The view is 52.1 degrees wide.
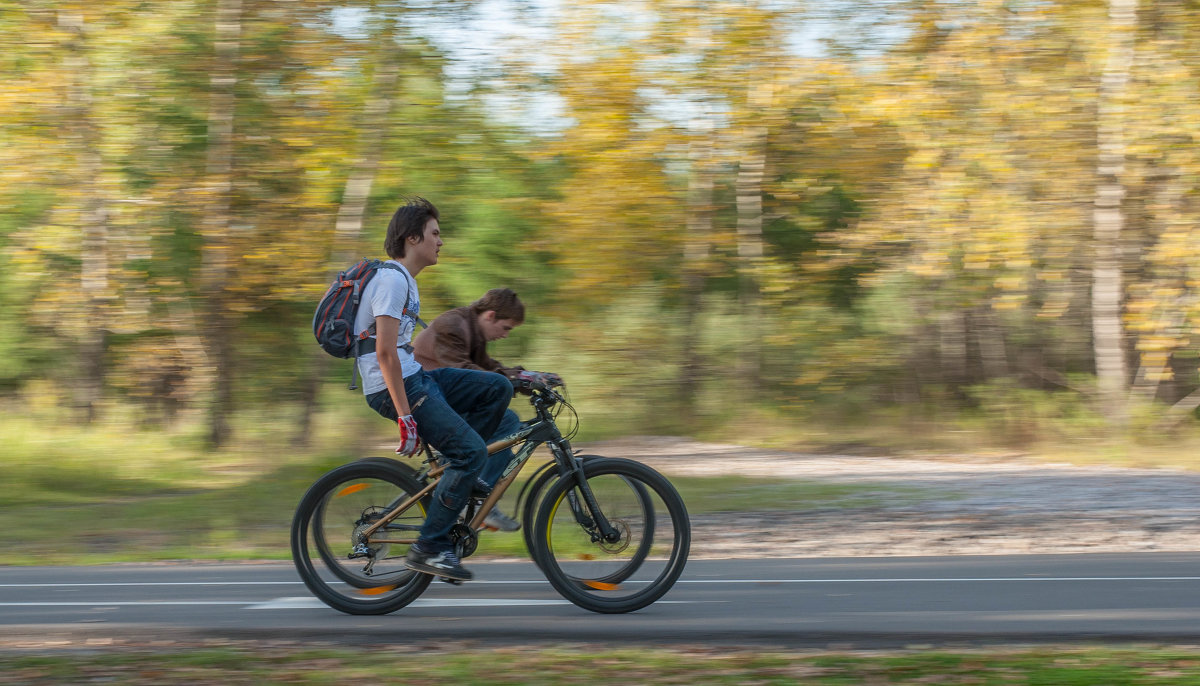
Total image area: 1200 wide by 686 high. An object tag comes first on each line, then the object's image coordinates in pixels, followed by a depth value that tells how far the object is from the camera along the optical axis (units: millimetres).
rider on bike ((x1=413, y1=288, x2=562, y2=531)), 6238
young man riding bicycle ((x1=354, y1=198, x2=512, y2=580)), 5777
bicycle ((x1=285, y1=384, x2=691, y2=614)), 6055
